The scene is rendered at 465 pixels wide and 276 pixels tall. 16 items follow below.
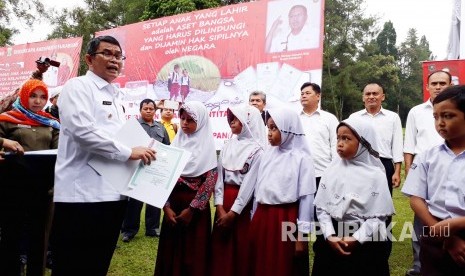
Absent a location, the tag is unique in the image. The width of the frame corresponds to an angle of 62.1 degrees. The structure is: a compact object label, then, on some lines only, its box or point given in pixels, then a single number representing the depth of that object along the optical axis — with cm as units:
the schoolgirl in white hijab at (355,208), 197
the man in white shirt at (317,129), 343
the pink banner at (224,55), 494
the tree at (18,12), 1423
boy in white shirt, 160
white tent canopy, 415
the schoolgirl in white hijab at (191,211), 246
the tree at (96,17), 1812
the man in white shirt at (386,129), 344
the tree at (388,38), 3838
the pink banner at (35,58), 783
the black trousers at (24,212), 223
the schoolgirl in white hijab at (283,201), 223
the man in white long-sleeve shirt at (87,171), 172
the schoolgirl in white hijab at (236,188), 247
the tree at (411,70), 3400
